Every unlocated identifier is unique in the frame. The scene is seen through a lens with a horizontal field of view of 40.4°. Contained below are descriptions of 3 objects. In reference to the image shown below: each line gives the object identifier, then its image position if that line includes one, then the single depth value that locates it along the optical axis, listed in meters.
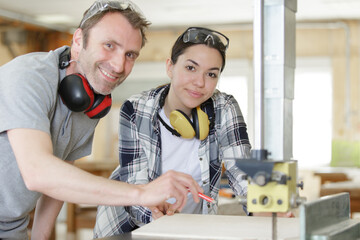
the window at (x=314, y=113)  7.66
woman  1.89
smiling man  1.25
